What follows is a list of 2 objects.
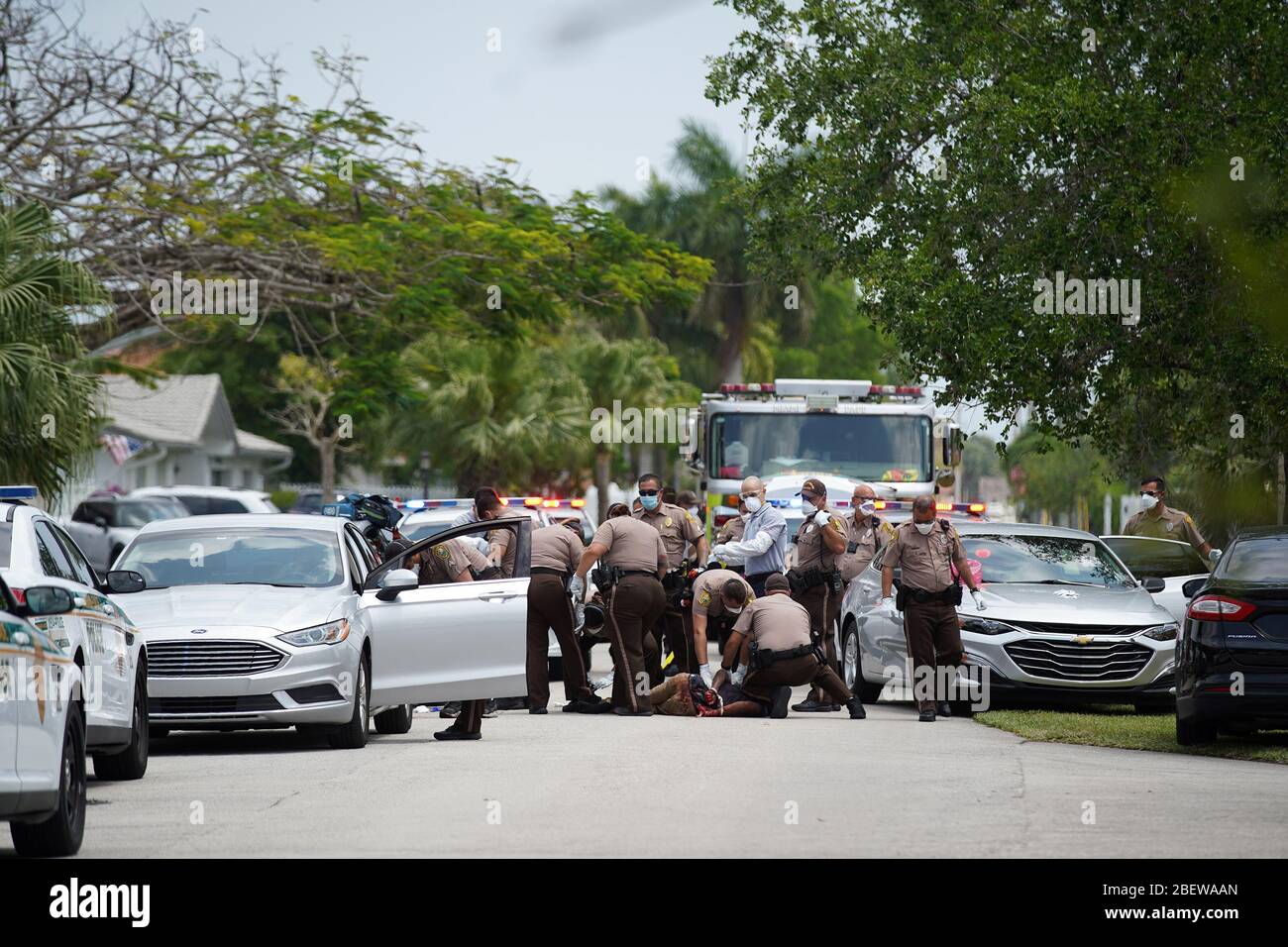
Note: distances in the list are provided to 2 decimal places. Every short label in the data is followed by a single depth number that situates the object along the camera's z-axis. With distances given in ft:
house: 180.65
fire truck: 83.35
